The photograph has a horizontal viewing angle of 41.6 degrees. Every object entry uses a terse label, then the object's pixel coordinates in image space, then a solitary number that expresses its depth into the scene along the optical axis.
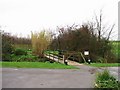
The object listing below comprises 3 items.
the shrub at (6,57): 16.05
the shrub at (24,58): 15.83
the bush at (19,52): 18.23
